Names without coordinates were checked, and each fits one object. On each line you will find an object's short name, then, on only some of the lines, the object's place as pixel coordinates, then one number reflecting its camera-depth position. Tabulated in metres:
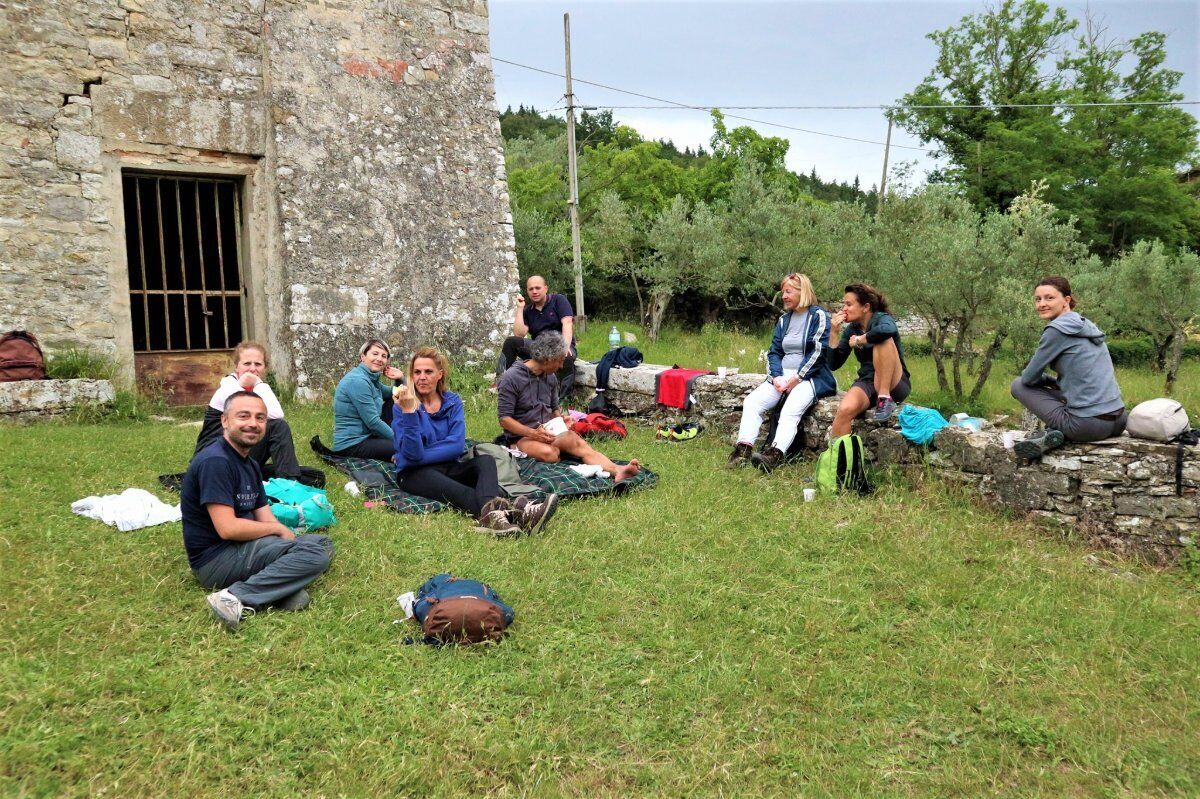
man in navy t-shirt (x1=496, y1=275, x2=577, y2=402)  8.27
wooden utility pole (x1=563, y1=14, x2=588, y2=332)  18.33
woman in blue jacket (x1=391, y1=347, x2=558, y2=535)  5.11
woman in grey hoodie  4.87
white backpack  4.65
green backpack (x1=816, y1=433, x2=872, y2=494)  5.75
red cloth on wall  7.85
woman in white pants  6.51
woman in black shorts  6.12
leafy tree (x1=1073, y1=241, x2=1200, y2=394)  15.42
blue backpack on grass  3.40
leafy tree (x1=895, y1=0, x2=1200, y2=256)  27.84
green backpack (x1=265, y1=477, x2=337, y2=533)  4.57
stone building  7.76
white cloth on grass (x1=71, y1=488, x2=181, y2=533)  4.49
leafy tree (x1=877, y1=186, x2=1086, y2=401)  9.86
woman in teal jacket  6.20
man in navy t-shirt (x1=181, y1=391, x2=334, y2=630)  3.49
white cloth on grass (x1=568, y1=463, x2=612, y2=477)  5.94
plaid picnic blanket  5.24
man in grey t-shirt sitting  6.26
